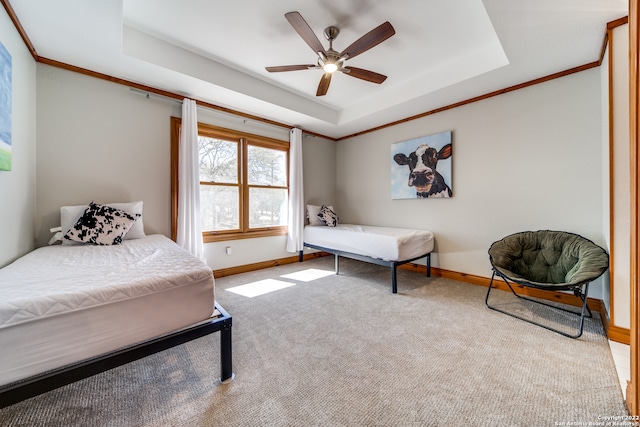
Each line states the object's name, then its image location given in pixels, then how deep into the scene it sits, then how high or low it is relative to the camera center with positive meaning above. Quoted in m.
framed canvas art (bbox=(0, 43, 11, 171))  1.65 +0.72
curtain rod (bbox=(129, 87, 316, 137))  2.98 +1.46
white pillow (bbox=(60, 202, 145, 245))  2.40 -0.04
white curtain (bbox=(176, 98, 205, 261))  3.14 +0.38
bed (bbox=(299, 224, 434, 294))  3.05 -0.46
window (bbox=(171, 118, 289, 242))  3.55 +0.45
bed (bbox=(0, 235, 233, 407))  0.95 -0.48
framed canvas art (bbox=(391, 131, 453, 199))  3.50 +0.67
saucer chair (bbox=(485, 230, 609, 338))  1.97 -0.47
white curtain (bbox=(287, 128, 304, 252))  4.34 +0.31
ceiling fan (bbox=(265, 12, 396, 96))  1.89 +1.42
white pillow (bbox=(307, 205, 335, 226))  4.57 -0.09
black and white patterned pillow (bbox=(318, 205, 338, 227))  4.45 -0.10
